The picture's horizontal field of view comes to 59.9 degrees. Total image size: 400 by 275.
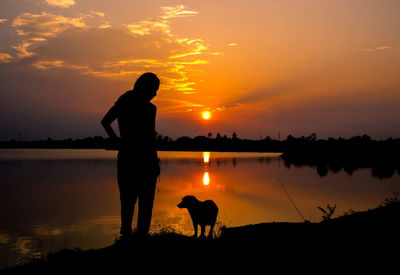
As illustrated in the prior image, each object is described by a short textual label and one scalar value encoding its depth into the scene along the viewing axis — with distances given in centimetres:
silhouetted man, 562
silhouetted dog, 895
